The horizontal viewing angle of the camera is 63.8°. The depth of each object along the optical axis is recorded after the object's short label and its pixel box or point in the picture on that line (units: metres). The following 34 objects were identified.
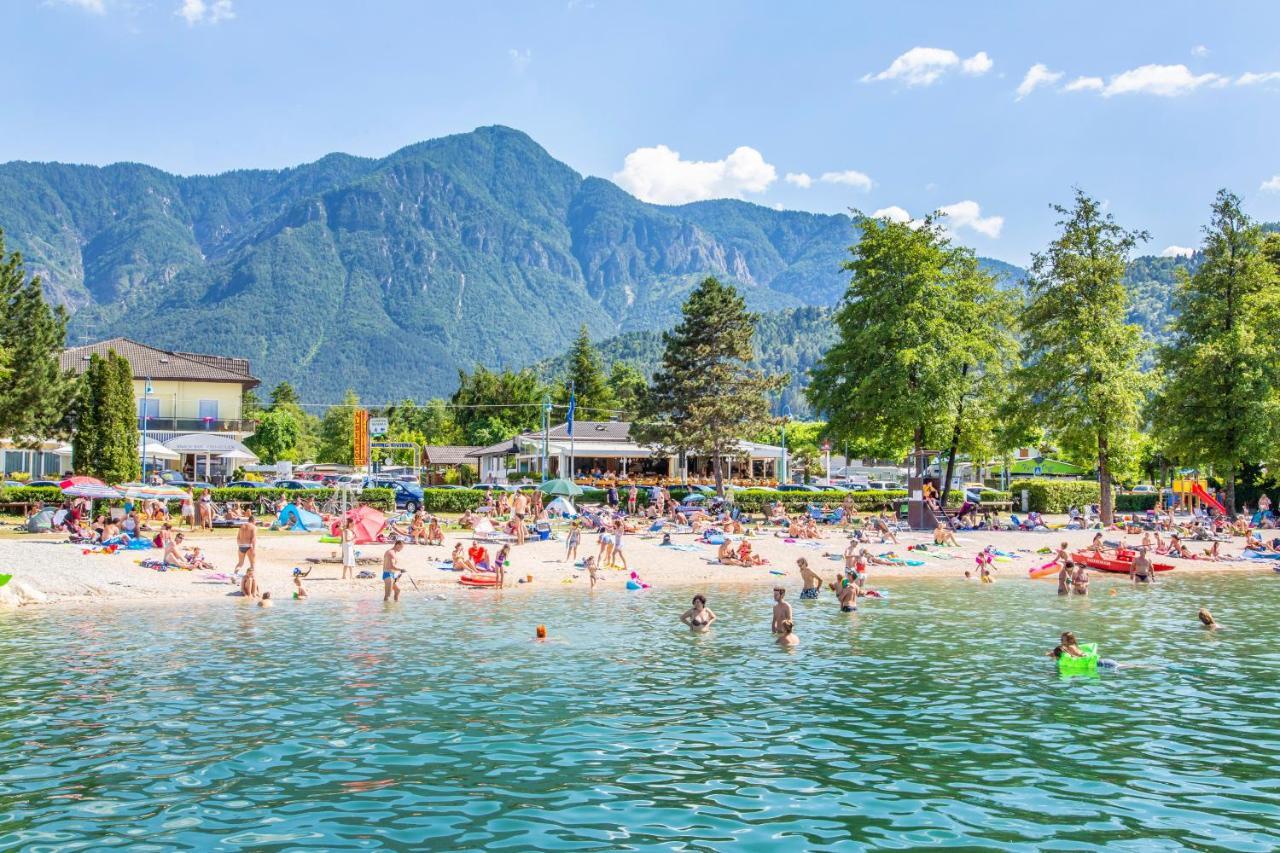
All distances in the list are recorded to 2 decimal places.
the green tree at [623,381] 101.56
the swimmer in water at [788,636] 19.19
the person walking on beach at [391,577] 24.97
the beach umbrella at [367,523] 31.45
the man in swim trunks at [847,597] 23.77
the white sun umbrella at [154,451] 47.09
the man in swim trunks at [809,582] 25.75
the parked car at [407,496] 48.10
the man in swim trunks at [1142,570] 31.05
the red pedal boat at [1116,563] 32.84
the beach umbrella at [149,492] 34.84
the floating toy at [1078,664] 16.80
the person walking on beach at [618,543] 31.98
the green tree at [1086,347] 43.69
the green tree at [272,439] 94.56
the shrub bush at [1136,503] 59.34
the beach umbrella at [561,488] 44.84
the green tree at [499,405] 94.69
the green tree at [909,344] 46.81
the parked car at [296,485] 47.58
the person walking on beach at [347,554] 28.00
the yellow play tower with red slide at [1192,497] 48.25
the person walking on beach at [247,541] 25.64
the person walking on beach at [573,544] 33.03
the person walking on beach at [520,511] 36.31
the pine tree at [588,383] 93.62
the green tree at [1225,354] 44.31
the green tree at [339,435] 99.50
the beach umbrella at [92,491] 33.28
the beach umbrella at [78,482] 33.69
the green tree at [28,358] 37.62
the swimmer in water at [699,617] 21.19
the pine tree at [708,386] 56.28
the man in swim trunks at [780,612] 19.64
